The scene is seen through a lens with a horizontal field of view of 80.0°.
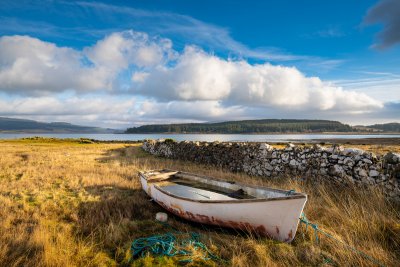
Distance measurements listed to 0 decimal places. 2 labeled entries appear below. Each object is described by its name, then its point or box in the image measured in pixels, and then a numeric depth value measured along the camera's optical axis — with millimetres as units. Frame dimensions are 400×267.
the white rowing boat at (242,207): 4794
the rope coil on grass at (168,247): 4555
